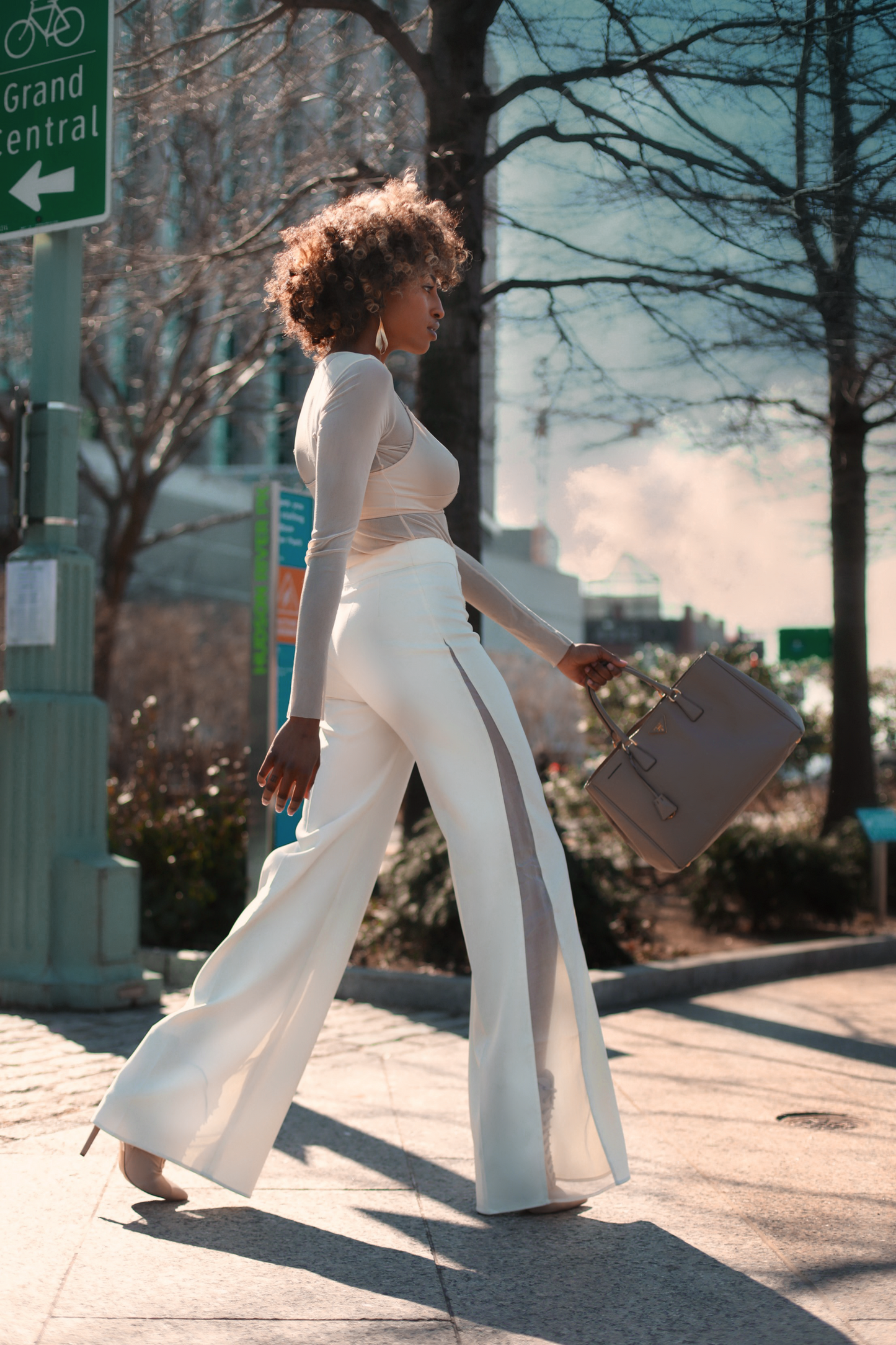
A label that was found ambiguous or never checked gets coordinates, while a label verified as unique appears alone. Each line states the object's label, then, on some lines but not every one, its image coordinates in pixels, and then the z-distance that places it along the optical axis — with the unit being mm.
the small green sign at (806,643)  13203
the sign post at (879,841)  8828
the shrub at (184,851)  6910
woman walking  2816
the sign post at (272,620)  6082
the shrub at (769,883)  8367
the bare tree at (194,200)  7129
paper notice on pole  5562
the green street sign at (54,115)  5434
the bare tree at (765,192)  5176
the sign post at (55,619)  5395
